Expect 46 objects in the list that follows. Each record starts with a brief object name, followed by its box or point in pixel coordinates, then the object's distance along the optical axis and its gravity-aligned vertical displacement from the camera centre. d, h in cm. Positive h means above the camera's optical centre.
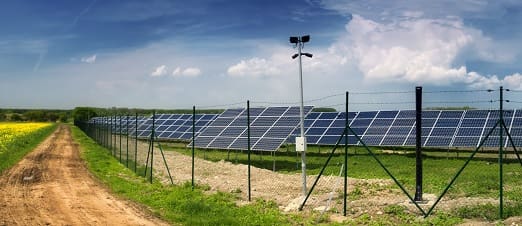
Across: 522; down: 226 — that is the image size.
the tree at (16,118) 11144 -104
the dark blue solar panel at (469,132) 2552 -81
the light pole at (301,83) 1247 +84
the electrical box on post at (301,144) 1248 -73
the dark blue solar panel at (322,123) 3236 -50
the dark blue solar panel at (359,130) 2900 -88
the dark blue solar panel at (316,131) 3069 -97
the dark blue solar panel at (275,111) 2720 +24
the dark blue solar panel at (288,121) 2450 -31
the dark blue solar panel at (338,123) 3172 -48
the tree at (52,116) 12773 -74
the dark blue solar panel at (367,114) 3240 +12
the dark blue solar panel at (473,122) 2705 -31
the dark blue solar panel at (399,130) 2683 -80
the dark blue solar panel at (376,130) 2795 -84
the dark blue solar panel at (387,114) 3098 +13
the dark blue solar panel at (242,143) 2359 -137
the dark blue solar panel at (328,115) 3426 +4
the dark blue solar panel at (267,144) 2245 -134
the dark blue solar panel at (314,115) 3550 +3
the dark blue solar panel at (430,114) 3019 +14
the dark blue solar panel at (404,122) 2834 -34
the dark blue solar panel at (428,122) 2850 -34
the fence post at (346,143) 1103 -63
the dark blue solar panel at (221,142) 2451 -139
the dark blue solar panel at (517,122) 2620 -28
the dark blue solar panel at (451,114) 2949 +15
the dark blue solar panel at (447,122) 2769 -33
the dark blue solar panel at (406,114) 3022 +13
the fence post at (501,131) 968 -28
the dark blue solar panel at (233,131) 2564 -86
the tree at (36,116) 11933 -60
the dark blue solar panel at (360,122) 3057 -43
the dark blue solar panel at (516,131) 2500 -74
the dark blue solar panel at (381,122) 2939 -37
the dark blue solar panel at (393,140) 2547 -129
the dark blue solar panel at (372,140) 2651 -131
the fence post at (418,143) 1172 -64
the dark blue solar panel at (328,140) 2834 -142
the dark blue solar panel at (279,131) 2340 -79
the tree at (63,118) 13404 -116
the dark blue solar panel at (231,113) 2956 +12
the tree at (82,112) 11908 +49
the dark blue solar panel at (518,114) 2754 +16
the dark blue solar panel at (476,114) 2863 +15
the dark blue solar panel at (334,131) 2996 -95
